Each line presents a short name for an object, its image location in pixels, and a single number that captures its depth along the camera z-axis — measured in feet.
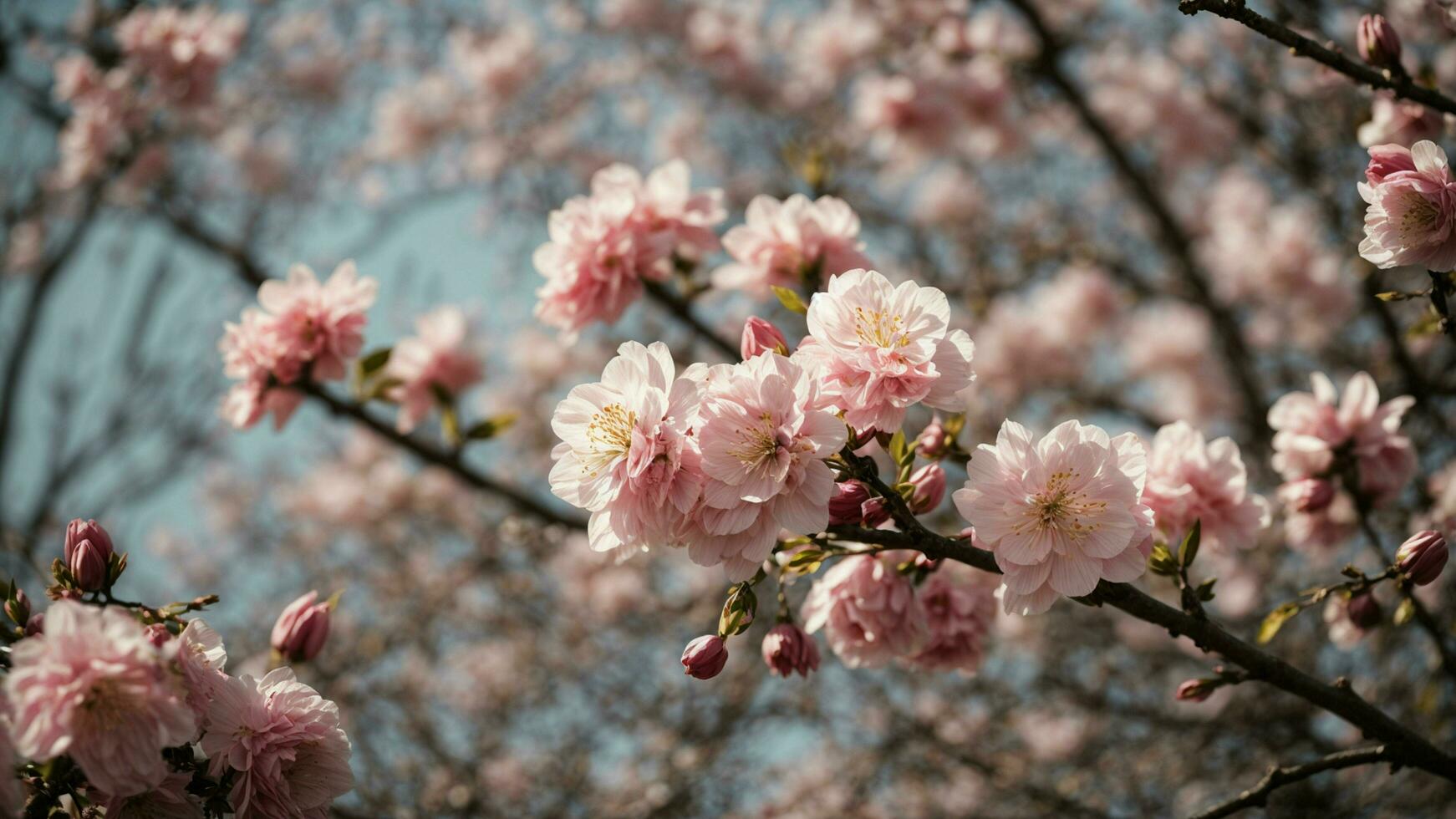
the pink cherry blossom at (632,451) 2.24
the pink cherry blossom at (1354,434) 2.66
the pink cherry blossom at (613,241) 2.61
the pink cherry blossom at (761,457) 2.22
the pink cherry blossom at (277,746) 2.27
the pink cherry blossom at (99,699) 2.13
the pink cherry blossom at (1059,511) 2.25
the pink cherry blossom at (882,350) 2.25
